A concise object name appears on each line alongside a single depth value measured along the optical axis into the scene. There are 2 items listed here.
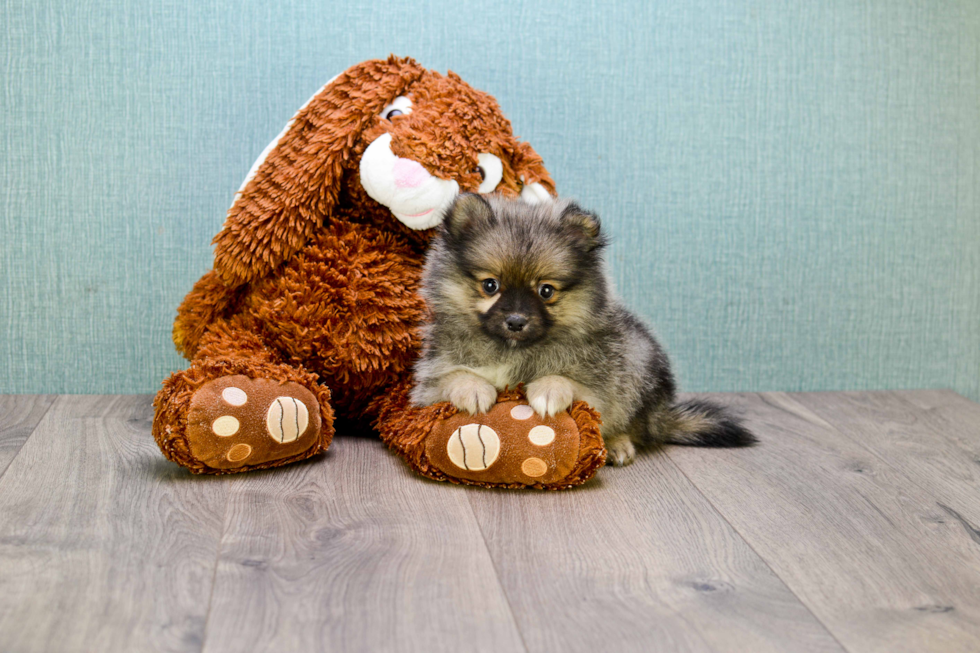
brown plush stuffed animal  0.82
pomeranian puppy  0.81
